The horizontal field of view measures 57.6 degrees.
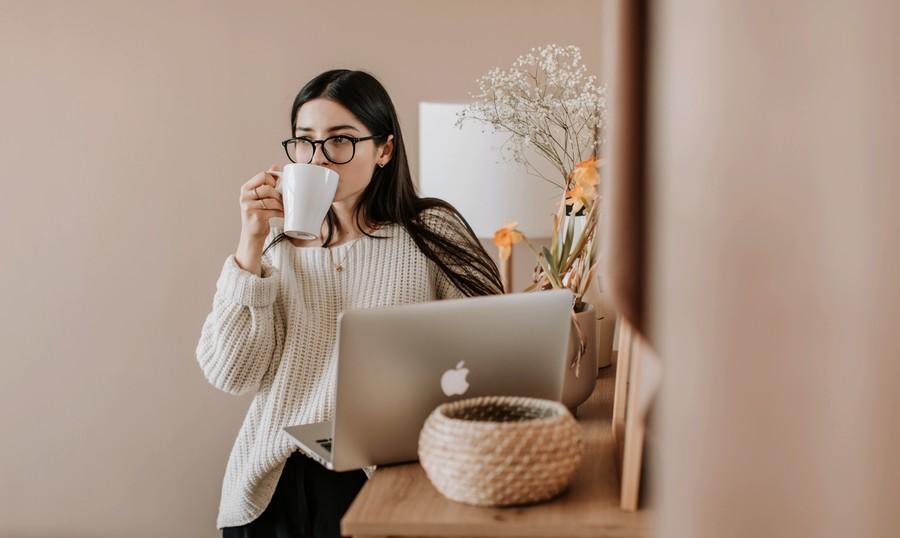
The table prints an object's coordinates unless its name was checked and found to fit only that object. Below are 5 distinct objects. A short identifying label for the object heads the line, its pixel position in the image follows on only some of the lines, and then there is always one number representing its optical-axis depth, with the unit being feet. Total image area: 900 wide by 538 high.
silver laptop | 2.82
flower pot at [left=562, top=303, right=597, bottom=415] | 3.65
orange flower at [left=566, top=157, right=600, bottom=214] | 3.99
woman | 4.83
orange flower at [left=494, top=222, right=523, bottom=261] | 4.54
